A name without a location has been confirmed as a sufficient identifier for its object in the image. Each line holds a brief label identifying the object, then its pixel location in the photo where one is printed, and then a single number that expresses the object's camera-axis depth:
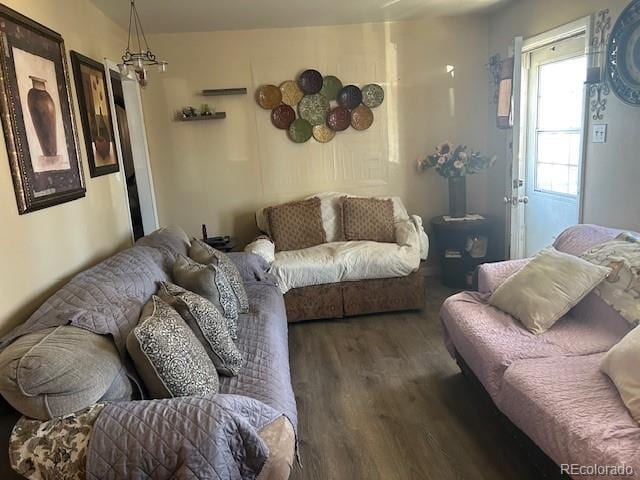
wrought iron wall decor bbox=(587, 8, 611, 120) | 2.88
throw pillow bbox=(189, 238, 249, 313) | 2.73
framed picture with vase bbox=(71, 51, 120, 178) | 2.79
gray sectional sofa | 1.29
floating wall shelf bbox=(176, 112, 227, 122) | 4.22
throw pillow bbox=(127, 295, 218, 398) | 1.60
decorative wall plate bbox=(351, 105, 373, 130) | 4.39
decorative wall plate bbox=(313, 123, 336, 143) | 4.38
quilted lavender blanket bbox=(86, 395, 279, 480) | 1.29
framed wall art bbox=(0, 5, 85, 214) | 1.96
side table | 4.22
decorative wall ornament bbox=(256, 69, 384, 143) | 4.28
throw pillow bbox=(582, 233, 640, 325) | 2.08
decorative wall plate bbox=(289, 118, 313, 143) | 4.34
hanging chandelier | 3.06
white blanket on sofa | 3.64
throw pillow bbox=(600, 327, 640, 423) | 1.56
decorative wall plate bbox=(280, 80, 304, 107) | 4.28
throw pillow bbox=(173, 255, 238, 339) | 2.37
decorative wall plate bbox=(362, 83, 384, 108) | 4.36
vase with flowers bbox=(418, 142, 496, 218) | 4.28
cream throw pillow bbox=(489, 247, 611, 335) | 2.26
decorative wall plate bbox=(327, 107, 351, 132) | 4.36
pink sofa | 1.49
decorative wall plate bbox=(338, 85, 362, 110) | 4.32
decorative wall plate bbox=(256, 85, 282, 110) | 4.27
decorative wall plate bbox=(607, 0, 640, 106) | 2.61
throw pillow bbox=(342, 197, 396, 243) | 4.07
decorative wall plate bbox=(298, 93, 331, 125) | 4.30
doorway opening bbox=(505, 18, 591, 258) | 3.33
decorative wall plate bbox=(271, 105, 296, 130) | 4.31
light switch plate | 2.96
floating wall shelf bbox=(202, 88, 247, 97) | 4.22
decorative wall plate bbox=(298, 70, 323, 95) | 4.26
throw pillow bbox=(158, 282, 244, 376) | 1.96
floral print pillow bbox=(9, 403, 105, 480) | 1.30
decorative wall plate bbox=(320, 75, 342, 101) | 4.30
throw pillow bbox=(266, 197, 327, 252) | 4.08
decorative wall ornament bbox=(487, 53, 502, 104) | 4.26
